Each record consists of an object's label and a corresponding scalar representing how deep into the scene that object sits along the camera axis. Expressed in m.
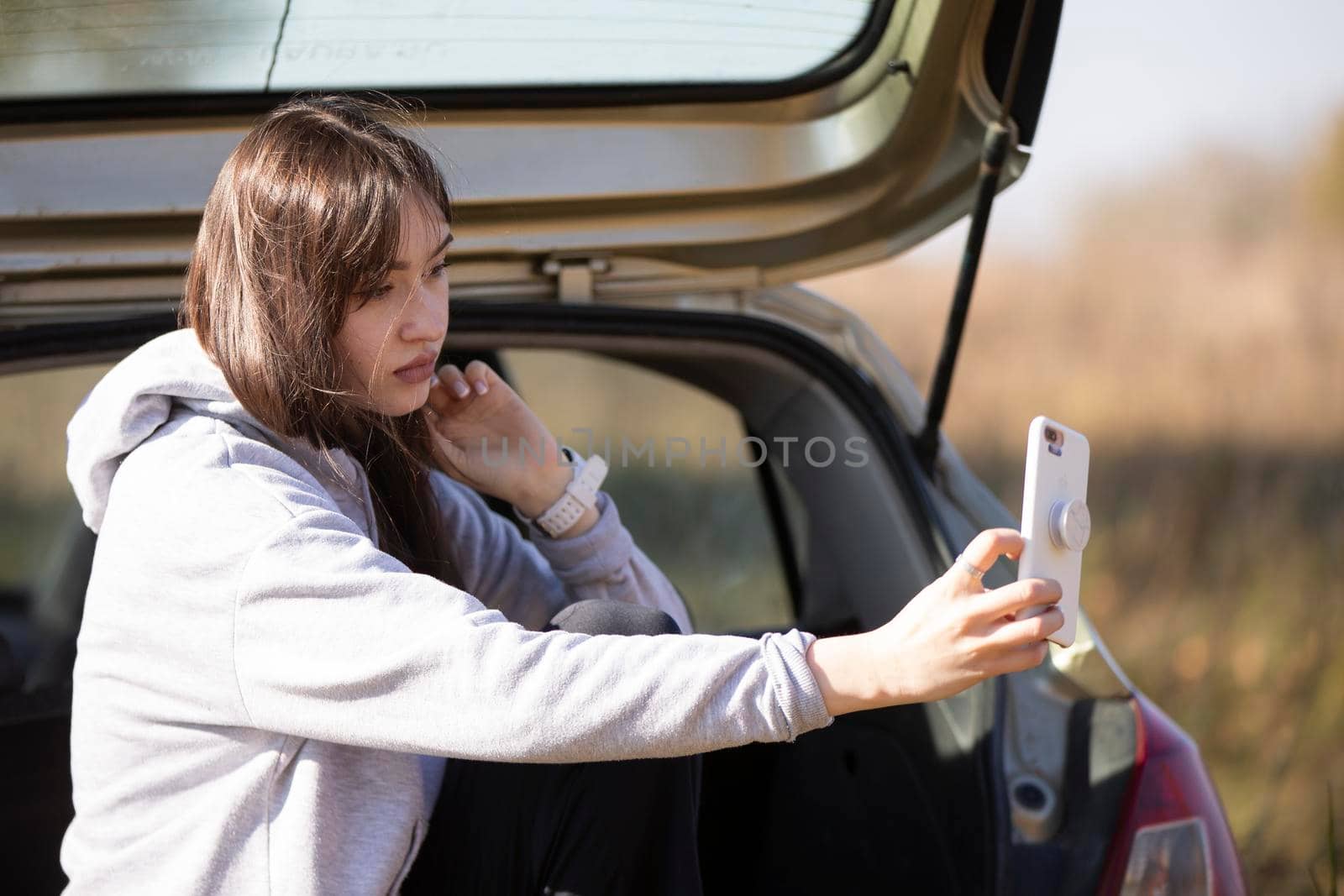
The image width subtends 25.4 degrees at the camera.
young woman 1.98
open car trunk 2.34
